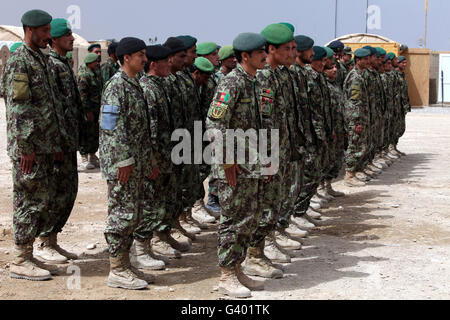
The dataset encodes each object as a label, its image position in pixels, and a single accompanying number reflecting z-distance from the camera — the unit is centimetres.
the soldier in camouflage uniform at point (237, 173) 1001
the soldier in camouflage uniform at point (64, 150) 1195
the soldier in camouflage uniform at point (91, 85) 2086
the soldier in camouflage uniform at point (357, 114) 2087
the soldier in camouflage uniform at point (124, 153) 1023
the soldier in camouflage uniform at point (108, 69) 2287
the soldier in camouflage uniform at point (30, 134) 1096
